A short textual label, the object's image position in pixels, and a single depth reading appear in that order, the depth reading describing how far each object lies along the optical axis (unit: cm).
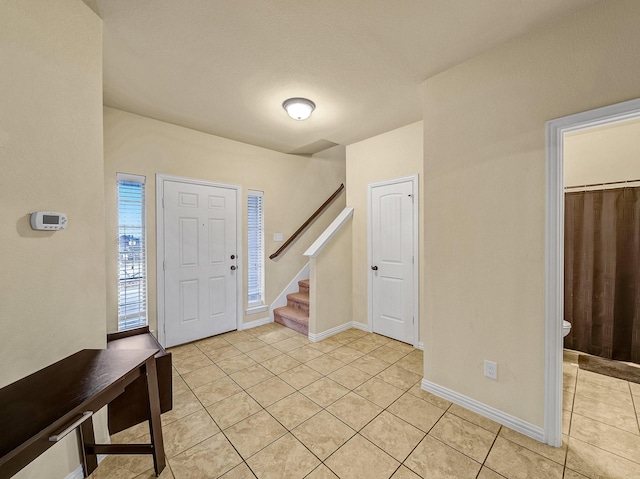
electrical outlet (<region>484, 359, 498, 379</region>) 187
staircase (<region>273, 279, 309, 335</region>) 357
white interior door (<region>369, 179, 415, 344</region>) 312
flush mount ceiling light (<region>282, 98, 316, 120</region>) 250
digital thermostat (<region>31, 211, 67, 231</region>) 125
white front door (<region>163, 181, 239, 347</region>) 309
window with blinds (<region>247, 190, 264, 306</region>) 383
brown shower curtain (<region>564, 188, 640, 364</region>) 254
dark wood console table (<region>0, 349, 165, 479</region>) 82
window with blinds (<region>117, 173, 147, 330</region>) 276
